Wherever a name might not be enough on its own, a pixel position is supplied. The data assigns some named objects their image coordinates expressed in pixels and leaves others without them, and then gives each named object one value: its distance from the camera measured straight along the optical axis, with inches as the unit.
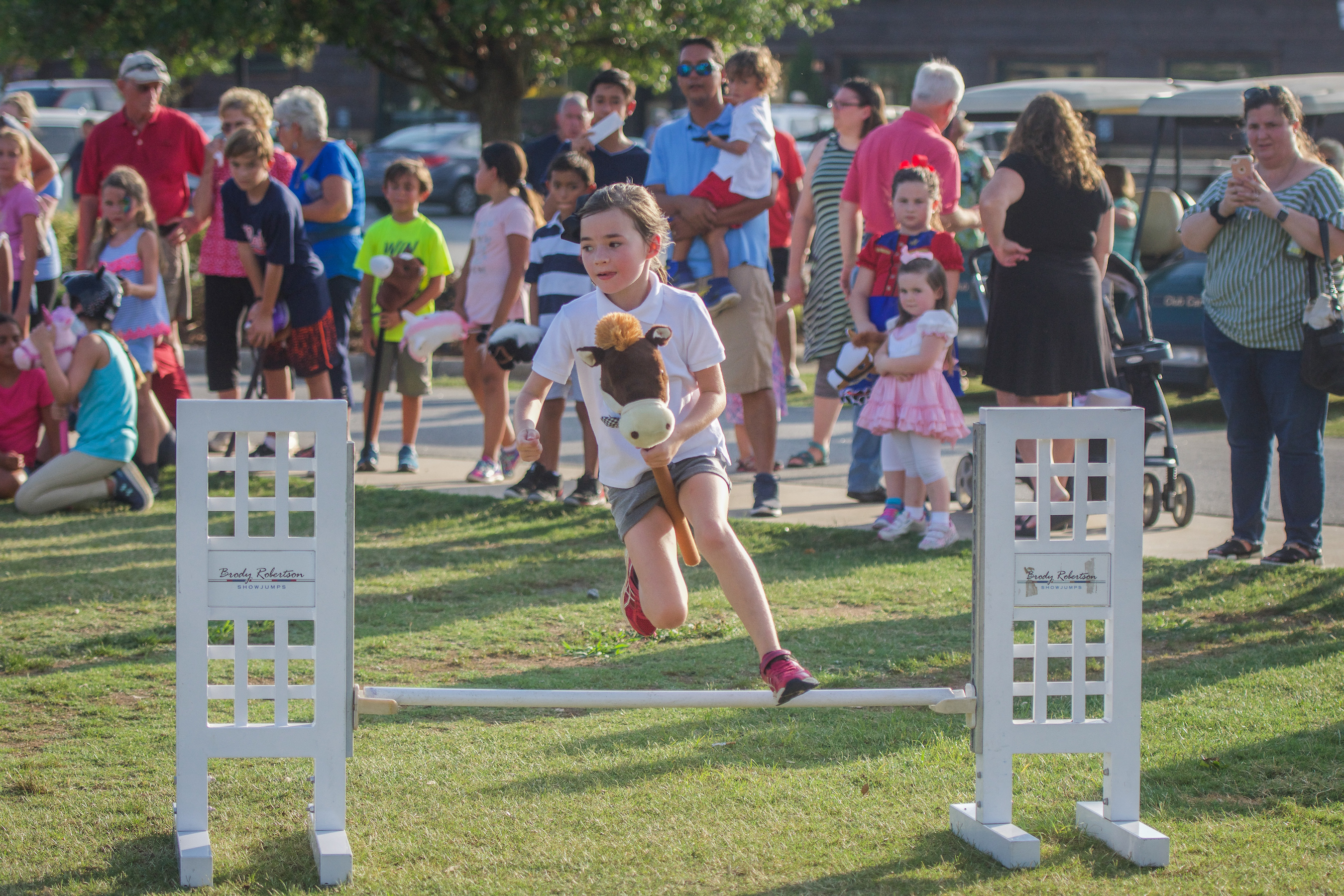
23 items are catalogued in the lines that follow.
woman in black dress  506.9
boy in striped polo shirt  564.7
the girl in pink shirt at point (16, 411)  623.5
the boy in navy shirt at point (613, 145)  598.2
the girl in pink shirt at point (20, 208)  685.9
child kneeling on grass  589.6
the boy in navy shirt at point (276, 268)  634.2
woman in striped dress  620.7
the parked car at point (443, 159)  2128.4
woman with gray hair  684.7
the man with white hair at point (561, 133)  670.5
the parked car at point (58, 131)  1919.3
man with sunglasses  564.1
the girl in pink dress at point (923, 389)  527.2
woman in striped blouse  479.2
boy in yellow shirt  684.7
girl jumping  307.9
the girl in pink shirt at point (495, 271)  634.2
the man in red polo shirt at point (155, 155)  709.9
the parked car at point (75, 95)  2373.3
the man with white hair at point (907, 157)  575.2
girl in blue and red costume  538.9
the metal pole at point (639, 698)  270.4
